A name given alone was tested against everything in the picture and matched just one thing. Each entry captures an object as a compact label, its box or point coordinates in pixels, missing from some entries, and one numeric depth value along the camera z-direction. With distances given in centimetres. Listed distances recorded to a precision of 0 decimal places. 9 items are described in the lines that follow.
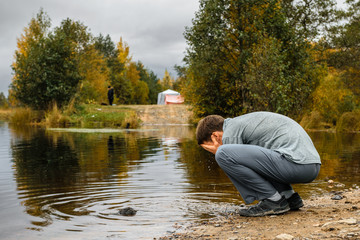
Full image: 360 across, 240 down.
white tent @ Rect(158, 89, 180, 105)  6756
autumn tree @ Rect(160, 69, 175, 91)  12156
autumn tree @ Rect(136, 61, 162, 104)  8288
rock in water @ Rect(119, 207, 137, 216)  499
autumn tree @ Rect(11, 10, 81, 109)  3384
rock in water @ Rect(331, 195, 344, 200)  548
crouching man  432
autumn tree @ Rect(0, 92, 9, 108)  10234
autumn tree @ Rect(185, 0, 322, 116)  2441
